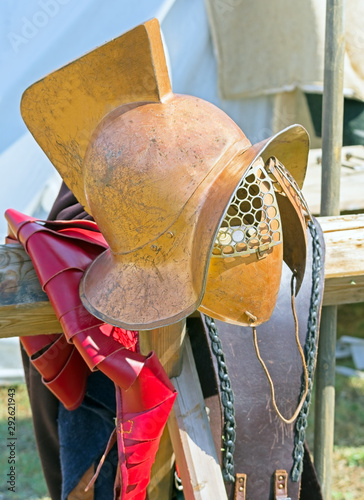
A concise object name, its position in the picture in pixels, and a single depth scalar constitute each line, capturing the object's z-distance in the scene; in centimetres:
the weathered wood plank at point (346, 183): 229
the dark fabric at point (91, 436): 148
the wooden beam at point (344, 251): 145
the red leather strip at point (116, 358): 110
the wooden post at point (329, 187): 167
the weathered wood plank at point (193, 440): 123
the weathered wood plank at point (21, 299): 122
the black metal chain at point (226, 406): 129
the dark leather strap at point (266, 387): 133
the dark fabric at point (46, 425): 158
